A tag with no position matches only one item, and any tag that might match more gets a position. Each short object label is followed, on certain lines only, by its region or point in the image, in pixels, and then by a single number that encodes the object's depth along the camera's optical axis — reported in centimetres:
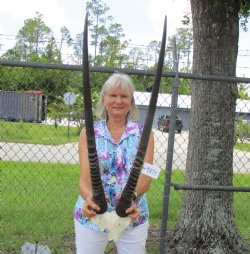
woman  304
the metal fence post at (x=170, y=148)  356
